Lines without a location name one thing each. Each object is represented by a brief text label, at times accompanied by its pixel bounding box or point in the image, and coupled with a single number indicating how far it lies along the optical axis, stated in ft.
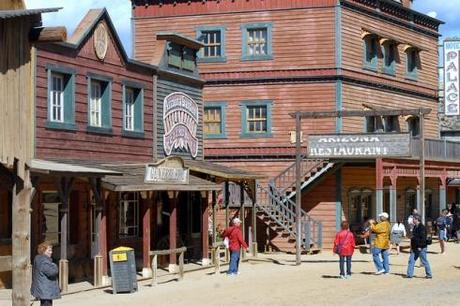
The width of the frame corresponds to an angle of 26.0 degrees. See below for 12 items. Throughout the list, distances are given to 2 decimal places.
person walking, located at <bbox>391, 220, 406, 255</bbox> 112.68
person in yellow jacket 82.94
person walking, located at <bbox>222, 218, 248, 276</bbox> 83.97
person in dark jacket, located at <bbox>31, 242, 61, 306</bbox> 52.37
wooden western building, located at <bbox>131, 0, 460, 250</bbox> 124.88
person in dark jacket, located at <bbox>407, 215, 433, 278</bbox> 81.10
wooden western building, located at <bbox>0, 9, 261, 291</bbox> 76.28
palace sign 134.10
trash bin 71.10
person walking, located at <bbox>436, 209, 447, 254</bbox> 113.27
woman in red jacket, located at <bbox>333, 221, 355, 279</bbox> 81.51
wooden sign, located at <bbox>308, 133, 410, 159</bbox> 108.99
